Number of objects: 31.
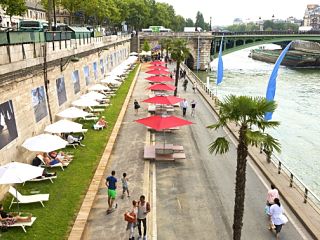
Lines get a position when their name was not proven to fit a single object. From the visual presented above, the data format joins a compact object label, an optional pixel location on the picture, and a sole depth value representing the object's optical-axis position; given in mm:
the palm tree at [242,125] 8625
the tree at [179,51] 34880
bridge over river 66375
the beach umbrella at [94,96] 22349
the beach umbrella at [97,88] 26340
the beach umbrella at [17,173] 10326
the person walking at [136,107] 24407
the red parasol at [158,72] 32487
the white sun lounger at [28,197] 11454
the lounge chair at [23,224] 10109
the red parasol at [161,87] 25868
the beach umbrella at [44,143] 13351
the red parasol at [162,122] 15893
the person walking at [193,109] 24819
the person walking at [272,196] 11206
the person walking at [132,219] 9823
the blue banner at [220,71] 31345
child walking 12183
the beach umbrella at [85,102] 20826
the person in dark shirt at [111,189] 11399
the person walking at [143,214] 9942
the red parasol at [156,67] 36754
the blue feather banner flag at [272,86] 16606
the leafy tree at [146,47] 61292
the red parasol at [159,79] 30970
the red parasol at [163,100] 20492
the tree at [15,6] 32747
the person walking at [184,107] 24533
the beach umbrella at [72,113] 18275
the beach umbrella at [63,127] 15962
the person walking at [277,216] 10222
